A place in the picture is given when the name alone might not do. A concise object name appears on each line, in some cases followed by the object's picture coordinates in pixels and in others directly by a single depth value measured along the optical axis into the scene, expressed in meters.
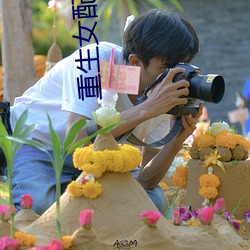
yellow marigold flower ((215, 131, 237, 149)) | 4.57
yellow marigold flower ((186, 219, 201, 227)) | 3.79
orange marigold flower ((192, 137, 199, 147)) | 4.69
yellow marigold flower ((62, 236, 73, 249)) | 2.74
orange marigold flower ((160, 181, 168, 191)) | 5.70
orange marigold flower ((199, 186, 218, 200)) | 4.41
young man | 3.83
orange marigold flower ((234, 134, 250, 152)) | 4.63
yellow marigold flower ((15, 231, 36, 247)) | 2.75
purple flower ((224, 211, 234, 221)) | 3.77
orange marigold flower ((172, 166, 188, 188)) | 4.79
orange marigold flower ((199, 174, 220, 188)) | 4.47
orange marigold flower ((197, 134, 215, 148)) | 4.61
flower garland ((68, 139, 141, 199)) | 2.99
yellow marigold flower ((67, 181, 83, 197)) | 3.00
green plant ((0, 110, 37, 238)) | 2.79
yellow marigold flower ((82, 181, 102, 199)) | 2.99
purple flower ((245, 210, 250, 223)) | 4.56
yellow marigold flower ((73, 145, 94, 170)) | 3.02
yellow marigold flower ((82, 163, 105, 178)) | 2.99
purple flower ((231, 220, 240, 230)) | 3.74
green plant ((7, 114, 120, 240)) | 2.66
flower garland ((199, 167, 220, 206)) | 4.42
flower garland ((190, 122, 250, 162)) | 4.57
